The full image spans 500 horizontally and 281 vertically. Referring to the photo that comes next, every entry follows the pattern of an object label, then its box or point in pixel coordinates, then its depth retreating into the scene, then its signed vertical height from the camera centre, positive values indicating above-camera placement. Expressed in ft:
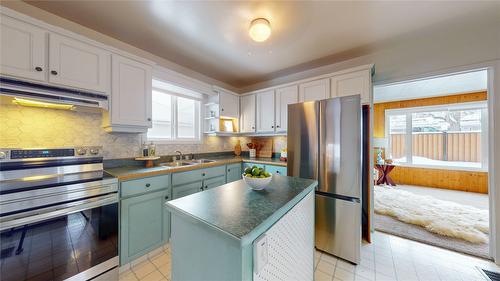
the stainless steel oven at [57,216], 3.87 -1.94
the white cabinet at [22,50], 4.26 +2.38
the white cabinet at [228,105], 10.58 +2.30
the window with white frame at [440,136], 13.84 +0.46
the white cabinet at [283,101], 9.52 +2.25
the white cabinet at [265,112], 10.39 +1.80
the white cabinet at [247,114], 11.21 +1.79
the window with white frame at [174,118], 8.68 +1.28
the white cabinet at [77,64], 4.97 +2.40
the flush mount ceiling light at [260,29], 5.38 +3.55
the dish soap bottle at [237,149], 12.32 -0.63
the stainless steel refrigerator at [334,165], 5.82 -0.92
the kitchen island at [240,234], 2.41 -1.54
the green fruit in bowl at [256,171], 4.09 -0.74
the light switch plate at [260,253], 2.42 -1.64
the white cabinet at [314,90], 8.35 +2.59
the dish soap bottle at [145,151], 7.67 -0.48
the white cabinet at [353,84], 7.32 +2.53
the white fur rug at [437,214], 7.69 -4.06
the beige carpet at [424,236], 6.66 -4.27
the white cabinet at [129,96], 6.23 +1.73
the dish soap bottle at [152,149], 7.84 -0.41
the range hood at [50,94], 4.38 +1.34
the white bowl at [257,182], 3.91 -0.97
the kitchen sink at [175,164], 8.24 -1.18
